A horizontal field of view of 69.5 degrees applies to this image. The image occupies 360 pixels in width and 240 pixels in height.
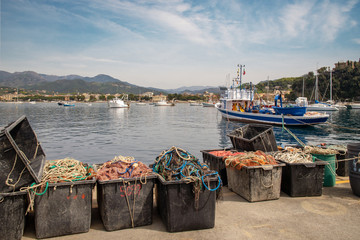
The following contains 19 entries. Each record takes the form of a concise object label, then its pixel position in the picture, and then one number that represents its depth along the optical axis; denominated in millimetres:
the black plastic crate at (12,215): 3721
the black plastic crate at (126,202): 4172
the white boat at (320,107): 84125
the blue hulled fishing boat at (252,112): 34625
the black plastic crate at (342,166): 7566
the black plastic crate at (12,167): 3859
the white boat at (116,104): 105400
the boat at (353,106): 99375
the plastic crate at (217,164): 6750
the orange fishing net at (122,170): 4379
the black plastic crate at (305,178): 5762
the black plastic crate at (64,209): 3939
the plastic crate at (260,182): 5410
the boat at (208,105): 140225
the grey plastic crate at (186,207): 4172
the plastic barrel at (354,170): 5656
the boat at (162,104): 159375
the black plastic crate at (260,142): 7344
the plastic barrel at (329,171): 6531
